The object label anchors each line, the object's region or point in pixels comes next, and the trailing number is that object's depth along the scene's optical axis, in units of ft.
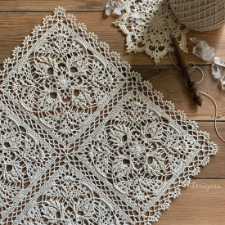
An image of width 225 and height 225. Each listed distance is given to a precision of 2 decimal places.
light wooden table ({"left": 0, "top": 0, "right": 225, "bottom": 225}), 1.08
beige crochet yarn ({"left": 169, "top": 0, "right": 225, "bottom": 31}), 1.02
